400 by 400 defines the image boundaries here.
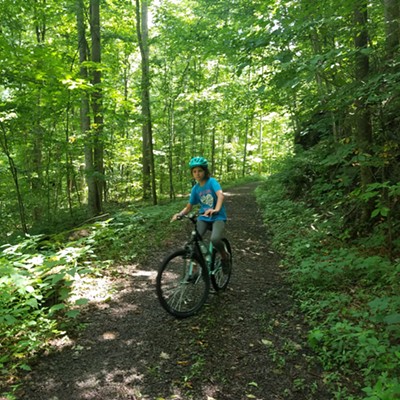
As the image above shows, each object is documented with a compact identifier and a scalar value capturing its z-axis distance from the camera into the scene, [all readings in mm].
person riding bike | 4703
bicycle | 4293
